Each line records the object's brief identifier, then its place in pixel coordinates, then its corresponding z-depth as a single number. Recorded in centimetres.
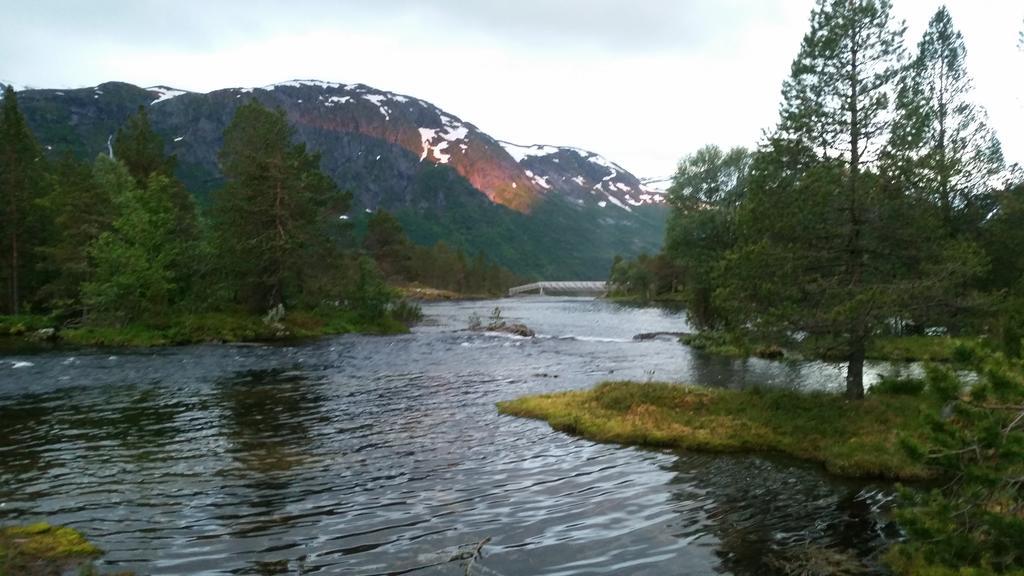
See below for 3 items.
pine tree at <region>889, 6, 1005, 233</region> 1978
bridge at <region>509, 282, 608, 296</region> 19138
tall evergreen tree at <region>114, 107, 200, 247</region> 6644
